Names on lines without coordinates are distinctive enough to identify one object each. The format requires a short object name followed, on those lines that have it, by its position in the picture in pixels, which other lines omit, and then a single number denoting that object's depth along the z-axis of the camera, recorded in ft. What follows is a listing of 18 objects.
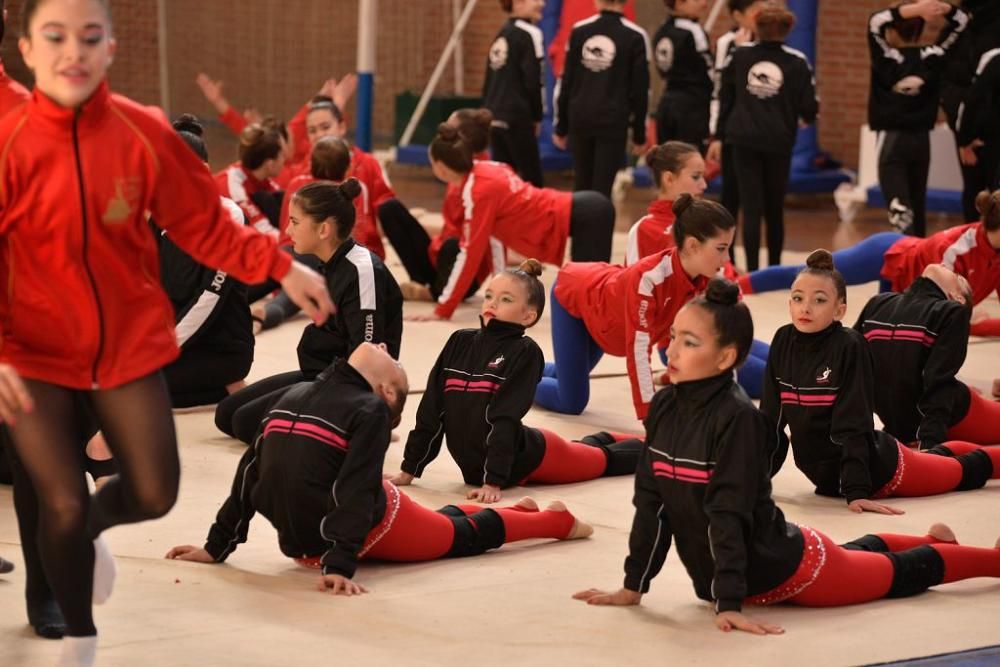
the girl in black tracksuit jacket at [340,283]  27.41
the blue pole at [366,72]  61.55
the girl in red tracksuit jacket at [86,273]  15.81
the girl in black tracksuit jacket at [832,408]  25.13
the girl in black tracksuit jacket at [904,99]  47.18
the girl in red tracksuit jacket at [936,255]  31.56
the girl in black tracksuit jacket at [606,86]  49.66
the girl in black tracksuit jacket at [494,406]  25.76
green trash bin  75.26
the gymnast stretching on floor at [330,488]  20.16
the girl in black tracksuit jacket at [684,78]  51.29
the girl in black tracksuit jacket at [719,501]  18.80
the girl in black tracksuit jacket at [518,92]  54.12
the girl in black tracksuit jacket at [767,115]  45.95
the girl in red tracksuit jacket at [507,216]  40.56
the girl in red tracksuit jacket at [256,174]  41.81
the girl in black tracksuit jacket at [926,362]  28.15
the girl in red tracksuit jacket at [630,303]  28.29
